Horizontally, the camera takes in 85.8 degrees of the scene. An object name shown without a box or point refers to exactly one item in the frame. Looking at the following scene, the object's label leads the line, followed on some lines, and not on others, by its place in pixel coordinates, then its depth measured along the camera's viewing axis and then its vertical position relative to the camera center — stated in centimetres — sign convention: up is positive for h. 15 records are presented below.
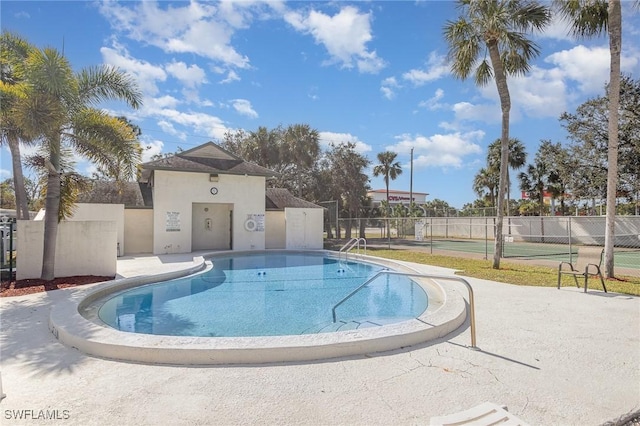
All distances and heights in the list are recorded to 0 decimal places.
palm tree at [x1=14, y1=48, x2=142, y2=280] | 829 +259
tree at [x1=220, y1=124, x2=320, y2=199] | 2777 +590
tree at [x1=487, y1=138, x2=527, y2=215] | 3375 +645
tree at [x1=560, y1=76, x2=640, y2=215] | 2284 +559
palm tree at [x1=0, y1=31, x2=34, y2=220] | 833 +327
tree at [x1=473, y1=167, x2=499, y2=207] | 3689 +437
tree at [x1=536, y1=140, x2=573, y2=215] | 2759 +454
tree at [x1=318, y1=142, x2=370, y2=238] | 2841 +383
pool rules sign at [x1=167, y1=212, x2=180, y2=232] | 1756 -9
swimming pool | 416 -159
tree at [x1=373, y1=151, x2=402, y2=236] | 3669 +579
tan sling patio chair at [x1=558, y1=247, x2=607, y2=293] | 845 -105
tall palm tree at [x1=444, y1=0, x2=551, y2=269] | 1191 +654
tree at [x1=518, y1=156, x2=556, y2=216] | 3297 +403
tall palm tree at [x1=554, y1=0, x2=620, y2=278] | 1022 +366
